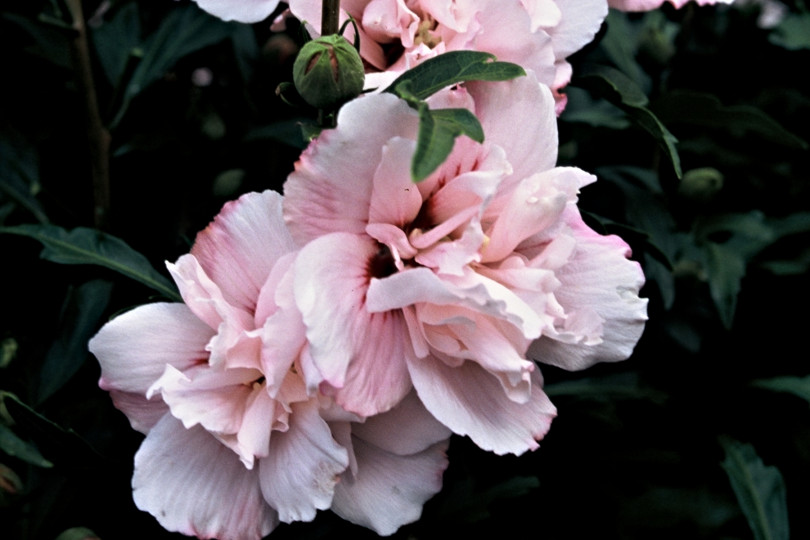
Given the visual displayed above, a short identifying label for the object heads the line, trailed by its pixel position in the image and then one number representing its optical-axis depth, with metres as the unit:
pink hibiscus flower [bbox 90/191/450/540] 0.35
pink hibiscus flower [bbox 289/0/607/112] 0.37
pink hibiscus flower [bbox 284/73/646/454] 0.34
